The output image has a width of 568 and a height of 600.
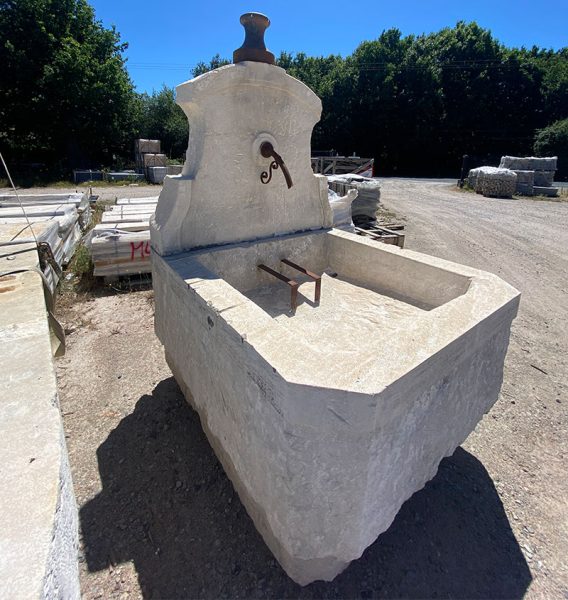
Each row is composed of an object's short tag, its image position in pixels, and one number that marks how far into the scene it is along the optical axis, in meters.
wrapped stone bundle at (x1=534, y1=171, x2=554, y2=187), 17.30
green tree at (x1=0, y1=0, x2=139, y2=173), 17.03
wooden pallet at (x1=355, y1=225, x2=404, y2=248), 7.04
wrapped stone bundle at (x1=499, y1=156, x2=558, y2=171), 17.23
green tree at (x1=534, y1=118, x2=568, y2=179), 22.83
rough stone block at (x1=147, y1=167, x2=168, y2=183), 18.39
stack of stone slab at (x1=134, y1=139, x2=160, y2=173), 20.42
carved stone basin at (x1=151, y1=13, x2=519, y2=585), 1.63
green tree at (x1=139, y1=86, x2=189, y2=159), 26.39
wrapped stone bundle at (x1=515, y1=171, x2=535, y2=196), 16.83
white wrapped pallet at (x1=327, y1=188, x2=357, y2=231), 7.02
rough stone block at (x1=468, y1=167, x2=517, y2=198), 16.06
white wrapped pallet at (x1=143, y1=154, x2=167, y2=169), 19.64
